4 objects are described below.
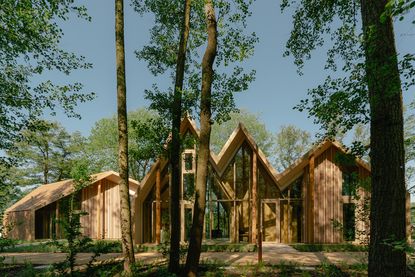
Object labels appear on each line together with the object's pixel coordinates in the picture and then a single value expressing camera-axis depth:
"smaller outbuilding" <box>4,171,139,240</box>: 25.61
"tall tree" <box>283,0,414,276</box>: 5.18
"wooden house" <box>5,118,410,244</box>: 17.75
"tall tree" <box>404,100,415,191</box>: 25.27
